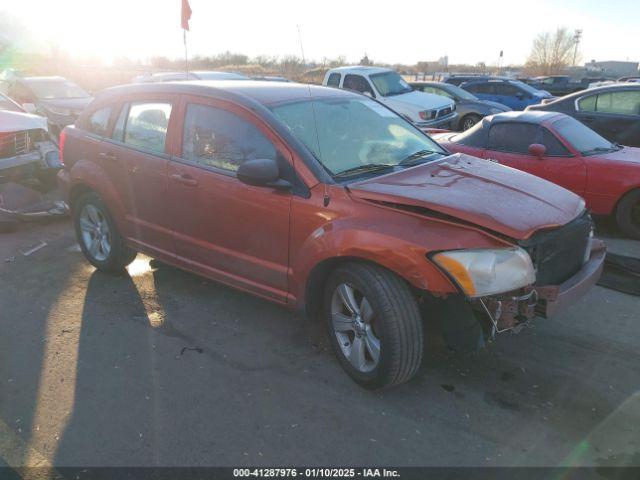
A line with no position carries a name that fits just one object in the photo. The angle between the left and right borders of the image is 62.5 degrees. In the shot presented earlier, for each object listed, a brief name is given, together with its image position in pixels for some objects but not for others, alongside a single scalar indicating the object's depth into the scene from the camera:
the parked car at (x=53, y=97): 12.20
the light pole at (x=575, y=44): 69.38
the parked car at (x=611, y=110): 8.51
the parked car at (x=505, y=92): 16.83
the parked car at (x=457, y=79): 20.03
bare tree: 68.25
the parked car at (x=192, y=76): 14.27
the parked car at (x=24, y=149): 7.18
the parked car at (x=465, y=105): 13.94
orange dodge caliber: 2.93
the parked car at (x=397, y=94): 12.50
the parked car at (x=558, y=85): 26.69
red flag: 7.38
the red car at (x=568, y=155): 6.07
